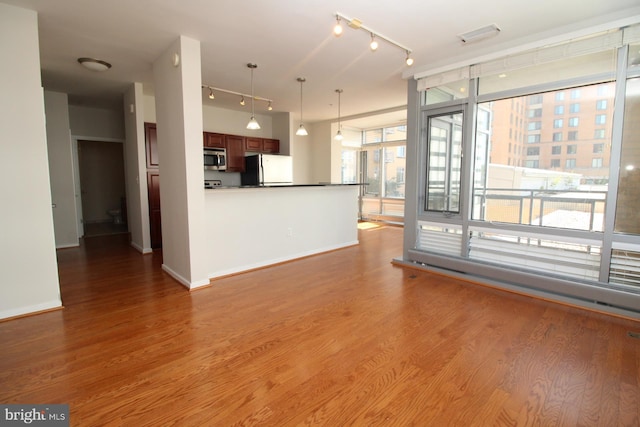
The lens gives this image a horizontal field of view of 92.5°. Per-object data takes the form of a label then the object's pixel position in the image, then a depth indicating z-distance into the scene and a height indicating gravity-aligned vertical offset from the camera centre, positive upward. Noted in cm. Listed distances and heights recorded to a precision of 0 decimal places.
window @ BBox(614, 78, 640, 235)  286 +15
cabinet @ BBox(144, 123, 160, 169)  528 +69
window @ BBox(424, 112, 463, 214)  410 +29
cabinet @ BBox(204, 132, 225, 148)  615 +90
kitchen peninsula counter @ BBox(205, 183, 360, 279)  396 -59
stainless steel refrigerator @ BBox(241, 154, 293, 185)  648 +30
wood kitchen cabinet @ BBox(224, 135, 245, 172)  652 +68
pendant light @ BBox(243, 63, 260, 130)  450 +87
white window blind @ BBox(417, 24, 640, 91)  285 +136
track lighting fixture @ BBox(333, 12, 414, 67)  286 +156
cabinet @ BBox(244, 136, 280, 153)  682 +90
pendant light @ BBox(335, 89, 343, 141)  624 +96
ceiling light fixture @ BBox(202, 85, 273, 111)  497 +156
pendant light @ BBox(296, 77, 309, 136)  471 +99
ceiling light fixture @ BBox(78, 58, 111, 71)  388 +153
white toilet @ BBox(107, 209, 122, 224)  806 -83
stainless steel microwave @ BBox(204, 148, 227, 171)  612 +50
